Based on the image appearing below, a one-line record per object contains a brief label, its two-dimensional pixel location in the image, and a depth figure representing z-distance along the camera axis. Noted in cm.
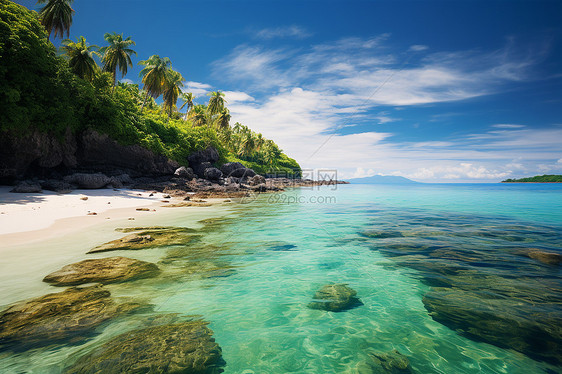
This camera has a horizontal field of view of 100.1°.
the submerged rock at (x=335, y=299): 428
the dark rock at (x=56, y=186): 1759
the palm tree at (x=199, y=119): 5500
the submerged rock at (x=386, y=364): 276
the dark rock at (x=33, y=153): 1723
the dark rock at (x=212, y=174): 3747
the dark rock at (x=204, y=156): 3953
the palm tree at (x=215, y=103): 5194
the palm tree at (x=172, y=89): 4319
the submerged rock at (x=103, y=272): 482
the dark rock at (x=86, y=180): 2025
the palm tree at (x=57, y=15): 2845
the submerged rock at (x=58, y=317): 308
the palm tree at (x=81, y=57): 2825
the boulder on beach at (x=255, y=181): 4459
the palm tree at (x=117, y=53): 3506
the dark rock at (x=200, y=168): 3903
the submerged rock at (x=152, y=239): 714
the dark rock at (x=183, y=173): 3303
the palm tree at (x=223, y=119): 5509
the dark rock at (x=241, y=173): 4612
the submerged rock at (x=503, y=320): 315
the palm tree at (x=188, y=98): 5575
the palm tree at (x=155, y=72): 3866
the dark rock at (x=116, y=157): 2486
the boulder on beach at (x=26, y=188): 1520
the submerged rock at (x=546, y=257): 630
